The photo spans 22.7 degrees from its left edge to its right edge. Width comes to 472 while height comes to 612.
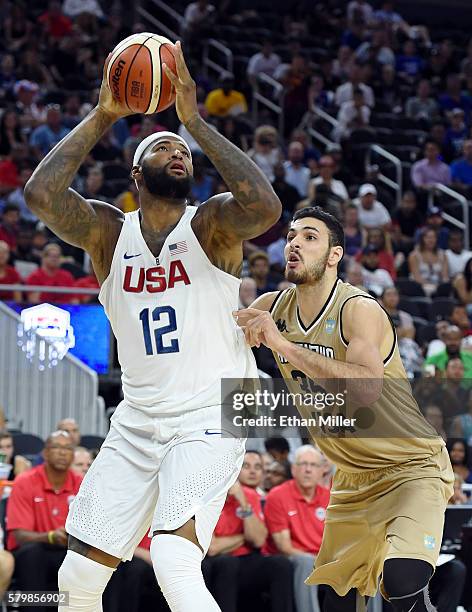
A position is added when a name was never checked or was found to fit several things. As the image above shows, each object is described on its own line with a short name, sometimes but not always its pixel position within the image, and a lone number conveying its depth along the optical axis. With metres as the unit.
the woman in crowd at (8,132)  14.38
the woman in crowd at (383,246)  13.87
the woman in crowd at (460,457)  10.05
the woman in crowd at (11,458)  8.92
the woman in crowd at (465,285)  13.65
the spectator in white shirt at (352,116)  17.64
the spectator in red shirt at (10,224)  12.38
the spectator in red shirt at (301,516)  8.30
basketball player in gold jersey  5.12
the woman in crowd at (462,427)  10.84
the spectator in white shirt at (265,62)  18.48
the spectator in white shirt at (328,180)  14.89
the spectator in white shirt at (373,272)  12.93
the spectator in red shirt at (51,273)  11.29
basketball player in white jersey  4.82
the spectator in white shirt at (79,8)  17.67
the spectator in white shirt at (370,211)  14.88
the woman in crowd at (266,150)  15.15
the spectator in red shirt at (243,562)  8.13
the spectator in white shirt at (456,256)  14.66
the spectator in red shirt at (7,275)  10.95
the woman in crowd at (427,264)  14.28
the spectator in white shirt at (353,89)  18.38
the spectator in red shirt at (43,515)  7.82
